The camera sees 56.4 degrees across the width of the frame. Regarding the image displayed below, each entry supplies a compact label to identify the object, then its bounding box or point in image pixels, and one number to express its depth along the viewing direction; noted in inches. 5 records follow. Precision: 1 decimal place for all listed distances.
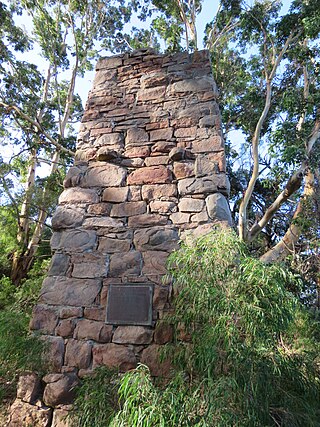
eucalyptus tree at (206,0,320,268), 242.2
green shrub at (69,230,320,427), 58.8
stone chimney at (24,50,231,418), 90.7
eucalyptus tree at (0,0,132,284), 316.8
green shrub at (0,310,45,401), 85.4
